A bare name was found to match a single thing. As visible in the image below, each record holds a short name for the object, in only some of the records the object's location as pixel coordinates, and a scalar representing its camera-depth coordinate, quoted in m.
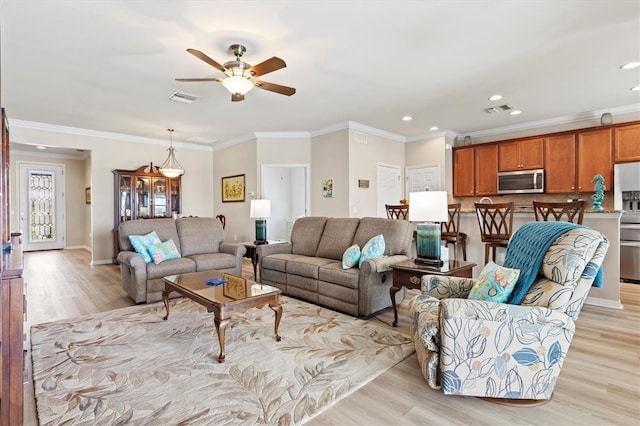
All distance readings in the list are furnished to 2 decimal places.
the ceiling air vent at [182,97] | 4.43
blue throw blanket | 2.01
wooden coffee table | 2.44
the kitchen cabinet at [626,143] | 4.97
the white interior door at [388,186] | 6.63
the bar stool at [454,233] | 4.32
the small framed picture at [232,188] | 7.22
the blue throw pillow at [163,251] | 4.02
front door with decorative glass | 8.48
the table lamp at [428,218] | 3.07
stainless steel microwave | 5.80
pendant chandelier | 7.35
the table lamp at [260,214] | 5.21
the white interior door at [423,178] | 6.72
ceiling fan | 2.96
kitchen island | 3.69
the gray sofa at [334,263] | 3.33
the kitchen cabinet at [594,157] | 5.19
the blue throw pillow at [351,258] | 3.50
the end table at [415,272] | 2.88
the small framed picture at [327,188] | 6.24
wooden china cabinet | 6.67
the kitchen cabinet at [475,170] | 6.38
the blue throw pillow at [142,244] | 3.98
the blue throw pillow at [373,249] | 3.45
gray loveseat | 3.81
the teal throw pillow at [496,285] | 2.03
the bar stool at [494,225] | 3.96
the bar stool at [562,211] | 3.56
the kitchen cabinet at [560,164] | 5.50
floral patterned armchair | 1.83
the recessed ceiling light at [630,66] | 3.58
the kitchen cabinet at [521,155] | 5.83
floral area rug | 1.88
